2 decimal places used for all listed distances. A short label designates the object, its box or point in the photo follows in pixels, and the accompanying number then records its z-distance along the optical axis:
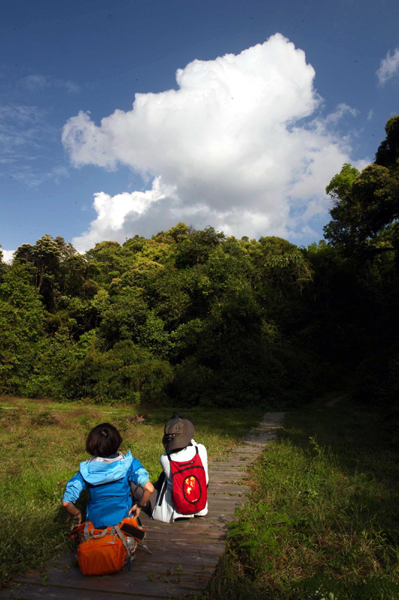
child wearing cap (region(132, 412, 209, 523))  3.81
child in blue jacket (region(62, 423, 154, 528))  2.94
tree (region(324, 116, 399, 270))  14.93
